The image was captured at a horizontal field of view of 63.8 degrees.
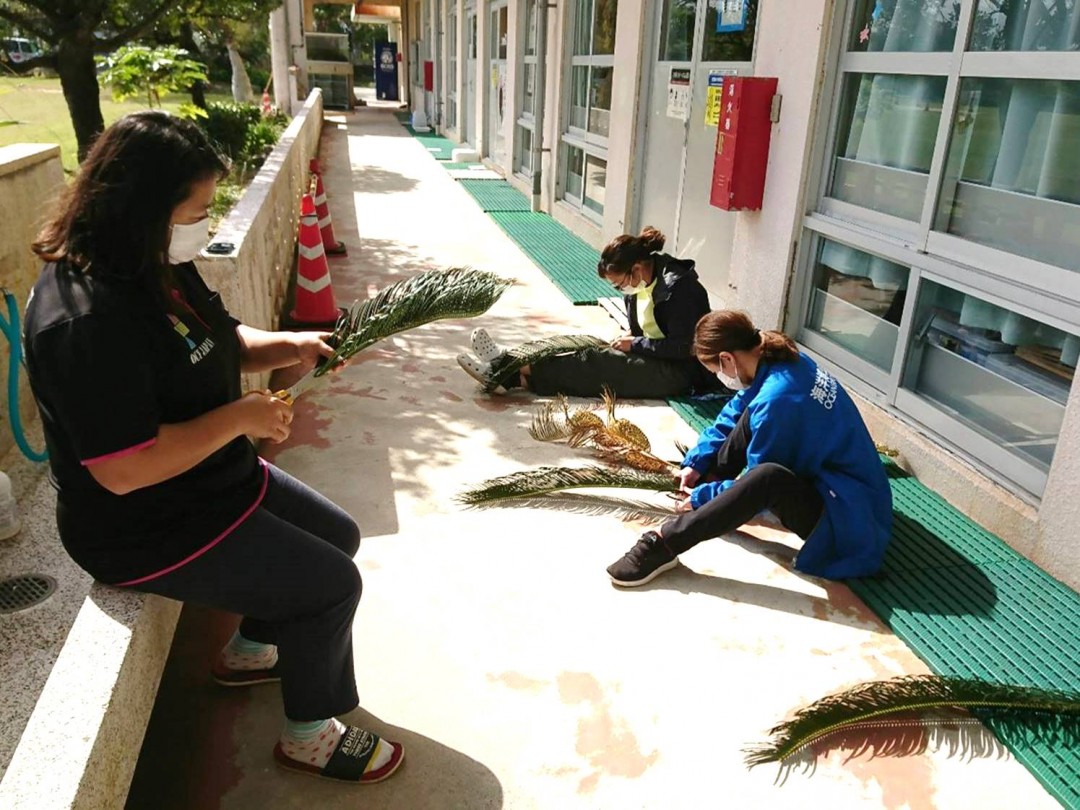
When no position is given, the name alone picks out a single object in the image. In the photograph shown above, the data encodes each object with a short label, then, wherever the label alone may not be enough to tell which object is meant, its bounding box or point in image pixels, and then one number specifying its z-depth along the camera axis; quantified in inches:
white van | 567.8
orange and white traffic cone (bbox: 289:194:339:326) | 235.1
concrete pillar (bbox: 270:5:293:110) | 808.9
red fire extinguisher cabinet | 192.2
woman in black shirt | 66.9
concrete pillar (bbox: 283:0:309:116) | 839.7
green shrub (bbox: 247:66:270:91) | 1379.2
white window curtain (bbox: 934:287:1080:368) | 131.1
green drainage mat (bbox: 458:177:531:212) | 424.9
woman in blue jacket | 119.6
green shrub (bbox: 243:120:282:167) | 532.3
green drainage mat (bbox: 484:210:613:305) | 278.8
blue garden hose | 122.2
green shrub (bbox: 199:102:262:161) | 531.5
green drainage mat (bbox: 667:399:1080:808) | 96.7
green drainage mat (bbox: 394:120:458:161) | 633.0
